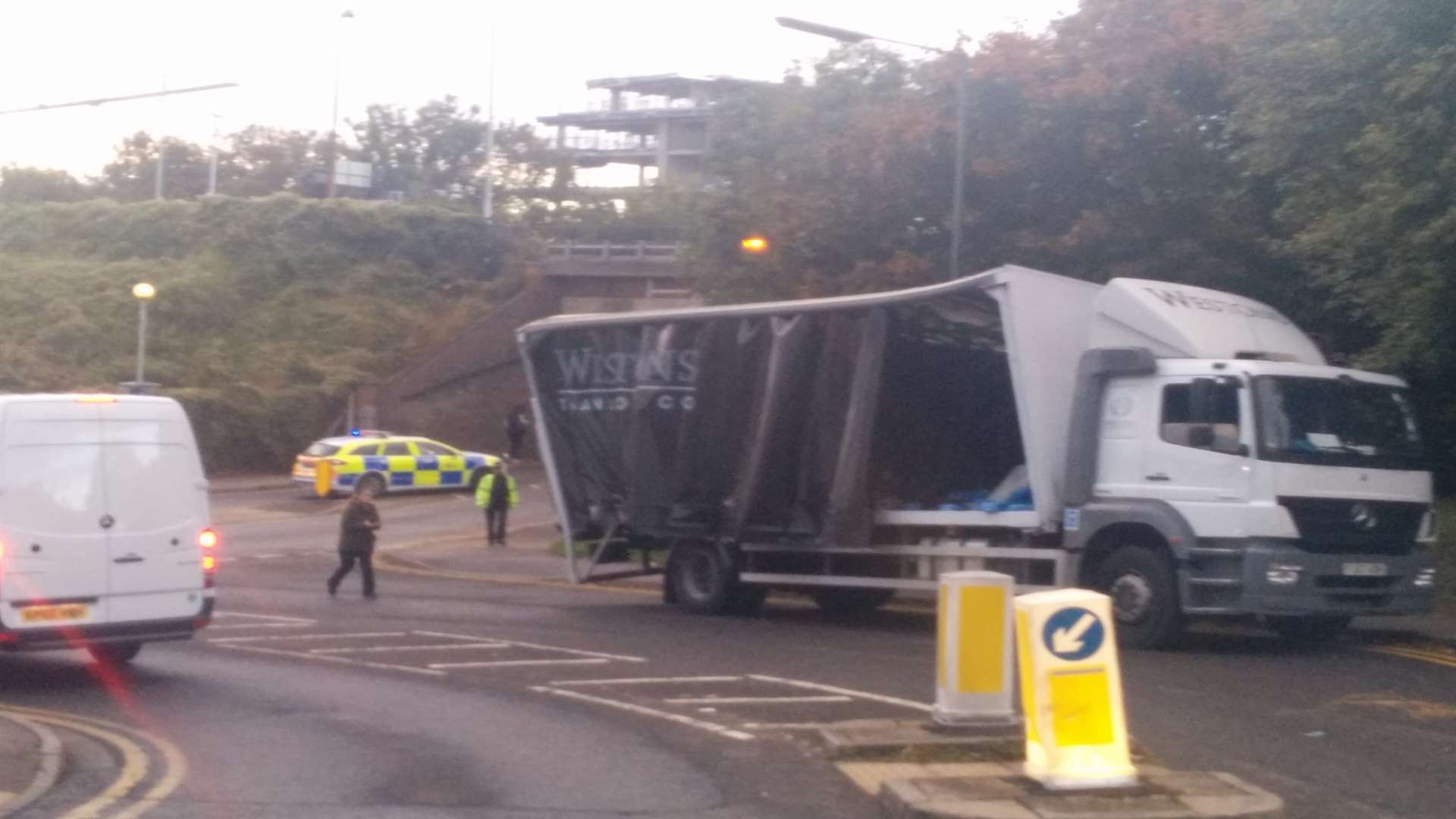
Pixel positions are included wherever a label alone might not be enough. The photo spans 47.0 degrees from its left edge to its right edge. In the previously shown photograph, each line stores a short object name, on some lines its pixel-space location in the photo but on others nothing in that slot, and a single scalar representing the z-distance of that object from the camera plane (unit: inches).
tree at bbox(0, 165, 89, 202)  2817.4
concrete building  3627.0
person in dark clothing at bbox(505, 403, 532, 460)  1833.2
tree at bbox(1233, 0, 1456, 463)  633.6
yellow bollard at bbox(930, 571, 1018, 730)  393.1
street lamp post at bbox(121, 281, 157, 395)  1530.5
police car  1497.3
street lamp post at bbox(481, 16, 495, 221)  2522.1
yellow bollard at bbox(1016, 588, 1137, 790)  322.7
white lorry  574.6
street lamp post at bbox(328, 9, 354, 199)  2524.6
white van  489.7
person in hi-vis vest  1139.3
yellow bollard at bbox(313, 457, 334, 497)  1471.5
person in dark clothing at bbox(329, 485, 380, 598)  802.8
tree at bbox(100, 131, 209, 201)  3029.0
